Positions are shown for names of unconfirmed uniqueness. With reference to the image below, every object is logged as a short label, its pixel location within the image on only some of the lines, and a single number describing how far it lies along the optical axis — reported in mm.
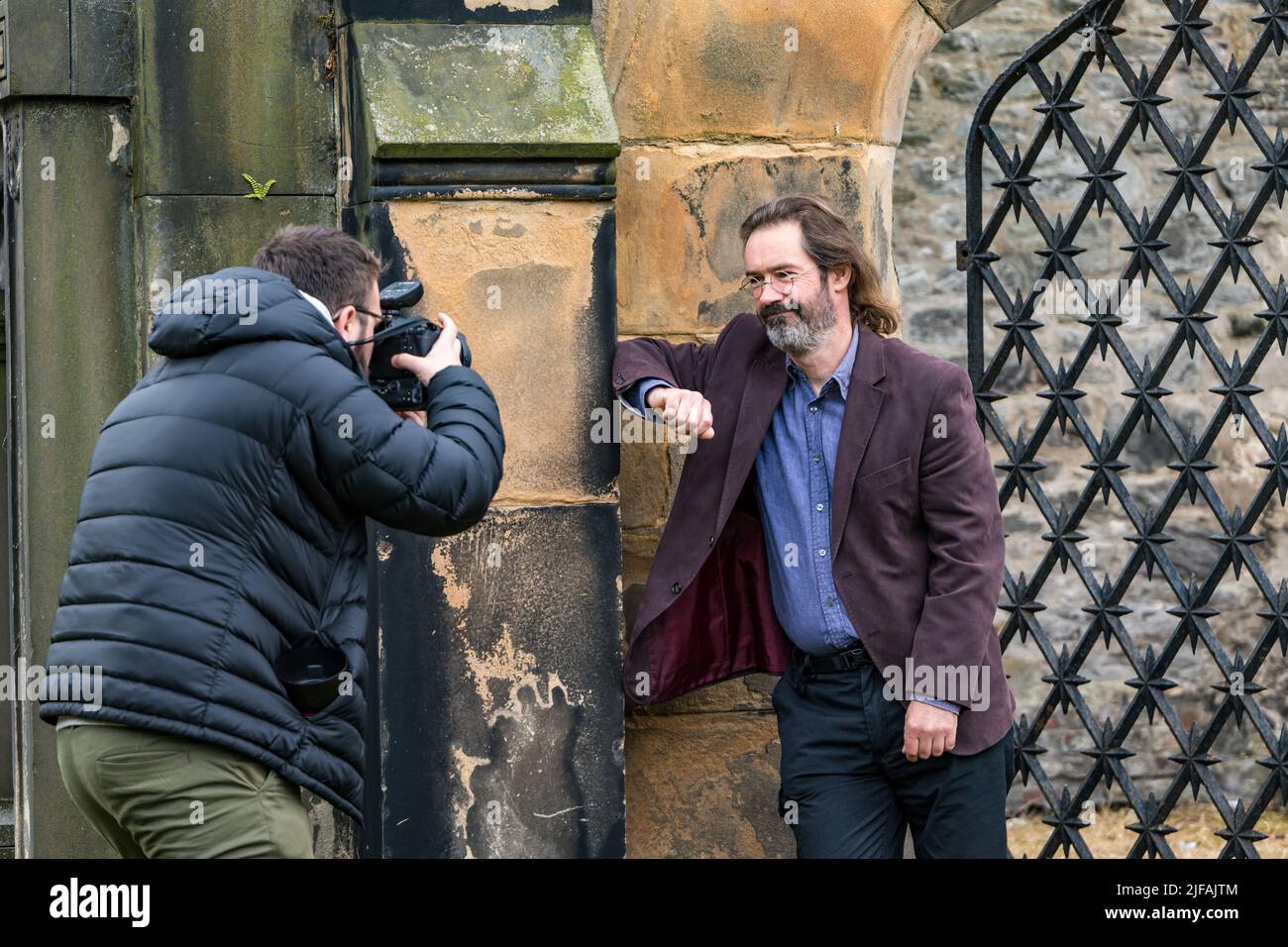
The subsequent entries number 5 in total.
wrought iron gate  8109
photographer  5613
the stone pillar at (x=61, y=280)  8234
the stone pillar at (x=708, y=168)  8336
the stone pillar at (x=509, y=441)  7566
